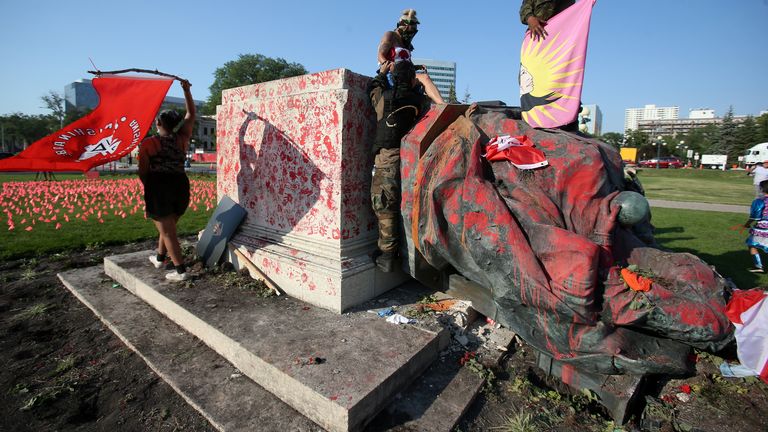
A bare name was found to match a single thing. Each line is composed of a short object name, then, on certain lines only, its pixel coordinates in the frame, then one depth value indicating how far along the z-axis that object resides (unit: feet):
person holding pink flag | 10.53
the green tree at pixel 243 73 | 158.10
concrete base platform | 7.05
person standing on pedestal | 10.44
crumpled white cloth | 9.97
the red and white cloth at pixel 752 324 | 7.57
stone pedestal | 10.80
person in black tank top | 12.15
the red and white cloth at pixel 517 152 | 8.81
